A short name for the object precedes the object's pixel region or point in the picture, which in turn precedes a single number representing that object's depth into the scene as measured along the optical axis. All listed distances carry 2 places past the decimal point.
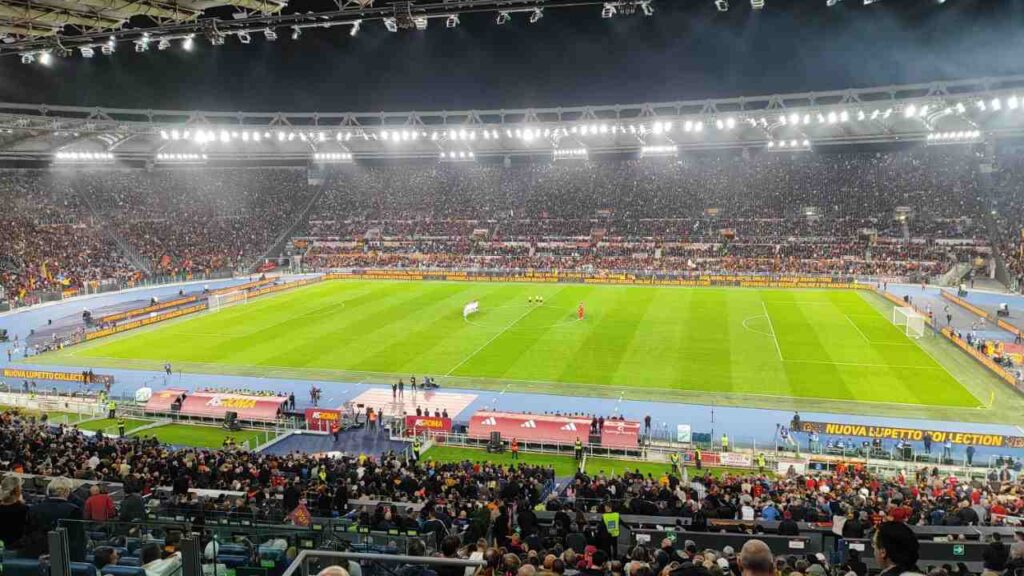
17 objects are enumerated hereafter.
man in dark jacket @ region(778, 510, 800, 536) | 11.87
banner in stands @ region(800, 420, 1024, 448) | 23.97
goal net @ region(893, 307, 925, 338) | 40.90
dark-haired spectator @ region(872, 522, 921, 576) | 4.27
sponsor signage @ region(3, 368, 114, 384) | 33.12
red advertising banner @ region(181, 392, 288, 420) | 28.44
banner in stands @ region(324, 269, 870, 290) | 63.41
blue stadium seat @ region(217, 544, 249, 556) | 8.87
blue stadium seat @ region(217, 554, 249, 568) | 8.46
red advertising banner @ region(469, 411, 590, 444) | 25.61
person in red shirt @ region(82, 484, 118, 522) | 9.29
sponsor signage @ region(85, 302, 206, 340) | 44.62
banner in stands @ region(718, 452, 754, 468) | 23.91
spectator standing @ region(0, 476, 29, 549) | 7.29
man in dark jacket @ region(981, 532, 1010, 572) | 8.70
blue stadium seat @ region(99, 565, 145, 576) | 6.60
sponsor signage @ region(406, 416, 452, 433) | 26.84
